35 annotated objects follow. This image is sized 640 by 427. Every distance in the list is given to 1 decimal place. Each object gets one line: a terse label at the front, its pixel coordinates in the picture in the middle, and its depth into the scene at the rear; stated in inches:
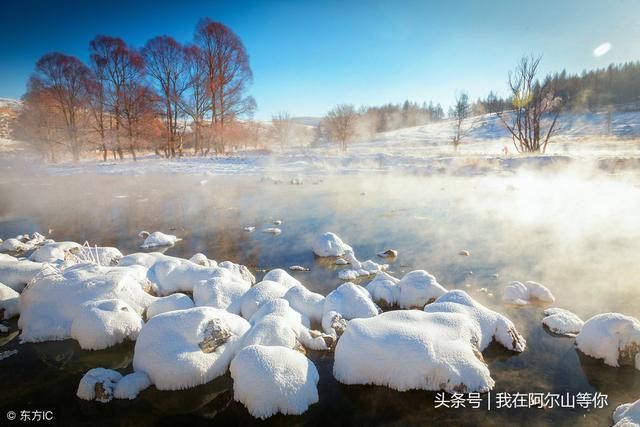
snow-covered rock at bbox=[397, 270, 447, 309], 213.0
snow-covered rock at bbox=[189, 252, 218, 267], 272.5
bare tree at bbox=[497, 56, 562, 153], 965.2
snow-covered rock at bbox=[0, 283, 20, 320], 203.8
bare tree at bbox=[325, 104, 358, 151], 1608.0
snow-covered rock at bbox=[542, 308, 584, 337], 181.5
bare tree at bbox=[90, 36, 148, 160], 1020.5
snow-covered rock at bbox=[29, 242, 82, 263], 284.8
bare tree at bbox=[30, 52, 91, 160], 995.9
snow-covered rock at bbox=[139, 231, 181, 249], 342.5
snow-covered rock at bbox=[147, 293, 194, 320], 195.2
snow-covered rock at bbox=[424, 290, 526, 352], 169.3
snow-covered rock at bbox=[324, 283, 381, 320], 192.5
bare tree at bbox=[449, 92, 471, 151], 1679.4
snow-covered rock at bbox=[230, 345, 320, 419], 132.3
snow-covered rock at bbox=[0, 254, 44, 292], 233.5
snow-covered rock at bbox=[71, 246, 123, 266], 280.4
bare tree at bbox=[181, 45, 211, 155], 1100.5
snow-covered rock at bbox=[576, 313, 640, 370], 154.9
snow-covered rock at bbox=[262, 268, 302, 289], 229.5
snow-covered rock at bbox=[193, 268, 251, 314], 199.0
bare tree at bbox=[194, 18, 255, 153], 1107.3
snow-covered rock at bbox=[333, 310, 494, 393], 143.6
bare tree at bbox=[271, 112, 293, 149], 2194.9
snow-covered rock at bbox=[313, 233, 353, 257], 306.2
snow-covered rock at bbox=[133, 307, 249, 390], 145.9
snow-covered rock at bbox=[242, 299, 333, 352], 158.1
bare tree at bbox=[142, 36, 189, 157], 1050.1
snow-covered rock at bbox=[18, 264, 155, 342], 186.7
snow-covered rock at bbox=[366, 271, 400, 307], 217.0
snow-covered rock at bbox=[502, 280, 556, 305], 216.8
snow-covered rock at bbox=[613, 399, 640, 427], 111.5
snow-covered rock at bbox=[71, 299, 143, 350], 175.3
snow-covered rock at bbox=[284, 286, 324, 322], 196.9
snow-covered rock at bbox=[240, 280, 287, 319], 194.9
